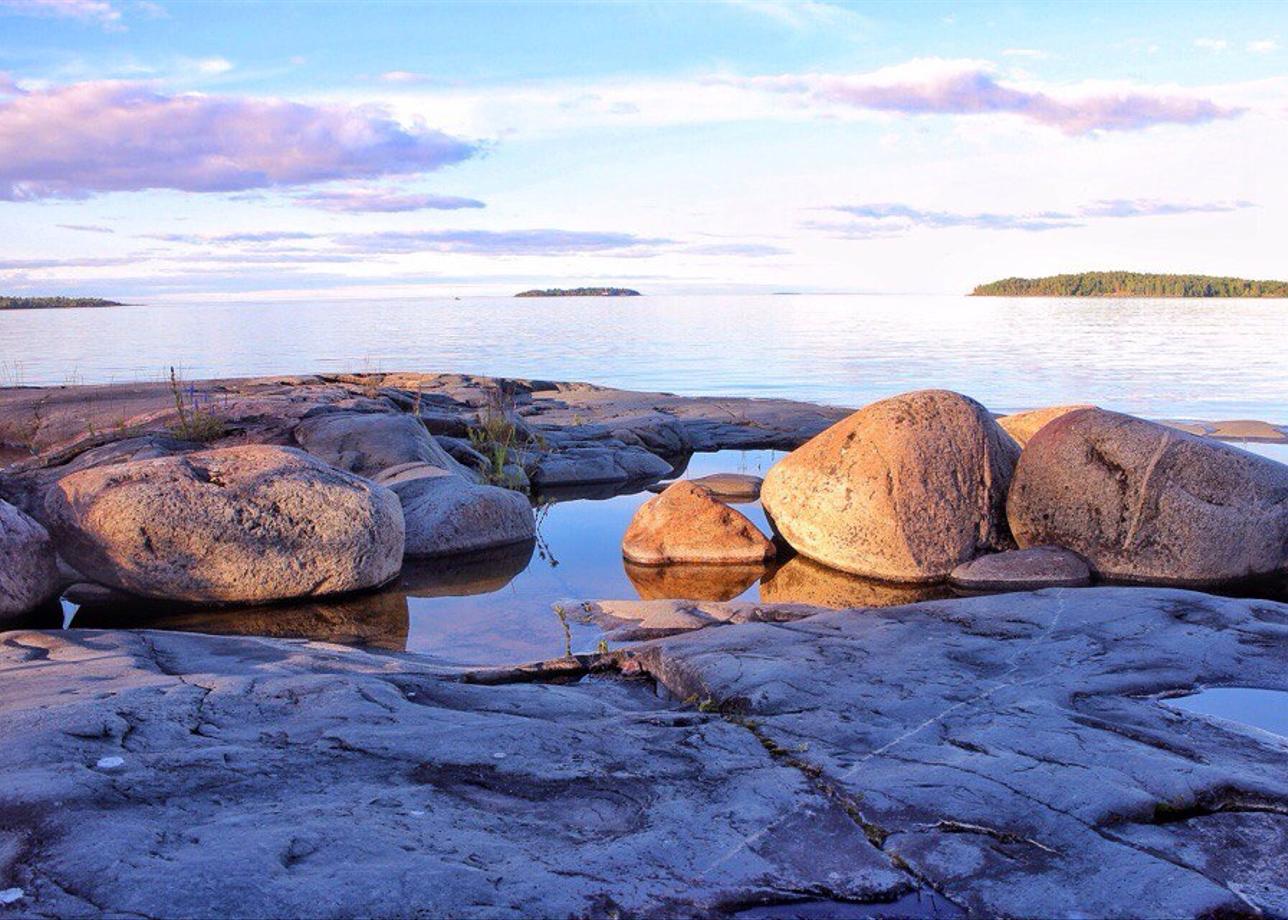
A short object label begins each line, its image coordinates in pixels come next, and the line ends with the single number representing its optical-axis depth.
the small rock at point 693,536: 8.93
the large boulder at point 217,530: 7.31
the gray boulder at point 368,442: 10.59
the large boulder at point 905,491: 8.57
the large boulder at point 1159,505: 8.30
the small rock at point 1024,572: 8.26
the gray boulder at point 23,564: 6.88
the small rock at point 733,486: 11.44
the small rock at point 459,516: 9.02
